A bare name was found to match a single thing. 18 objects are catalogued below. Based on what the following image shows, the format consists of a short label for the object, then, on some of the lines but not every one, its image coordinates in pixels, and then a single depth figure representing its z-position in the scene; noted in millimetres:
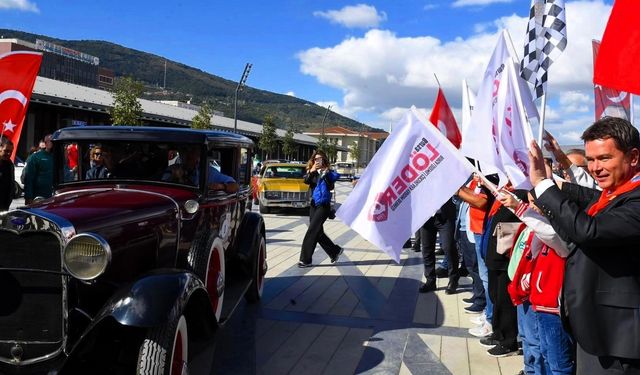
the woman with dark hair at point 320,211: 7773
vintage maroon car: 2965
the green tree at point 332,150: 70112
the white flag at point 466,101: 4885
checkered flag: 3428
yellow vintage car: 15367
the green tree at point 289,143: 51353
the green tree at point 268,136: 45500
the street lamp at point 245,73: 34122
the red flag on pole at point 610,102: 4578
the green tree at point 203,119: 30250
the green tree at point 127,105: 22500
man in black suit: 2084
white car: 16148
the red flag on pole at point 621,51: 2996
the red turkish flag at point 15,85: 6148
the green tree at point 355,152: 90500
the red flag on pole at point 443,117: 5609
